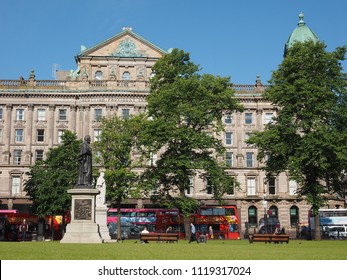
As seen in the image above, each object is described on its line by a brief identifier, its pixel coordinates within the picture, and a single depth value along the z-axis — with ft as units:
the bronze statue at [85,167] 102.06
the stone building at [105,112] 255.50
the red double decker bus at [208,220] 201.57
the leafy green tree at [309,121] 144.25
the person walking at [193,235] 135.33
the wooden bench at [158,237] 117.39
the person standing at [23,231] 158.14
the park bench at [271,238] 121.29
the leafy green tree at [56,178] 188.34
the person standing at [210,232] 189.82
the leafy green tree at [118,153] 181.68
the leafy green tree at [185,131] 158.51
